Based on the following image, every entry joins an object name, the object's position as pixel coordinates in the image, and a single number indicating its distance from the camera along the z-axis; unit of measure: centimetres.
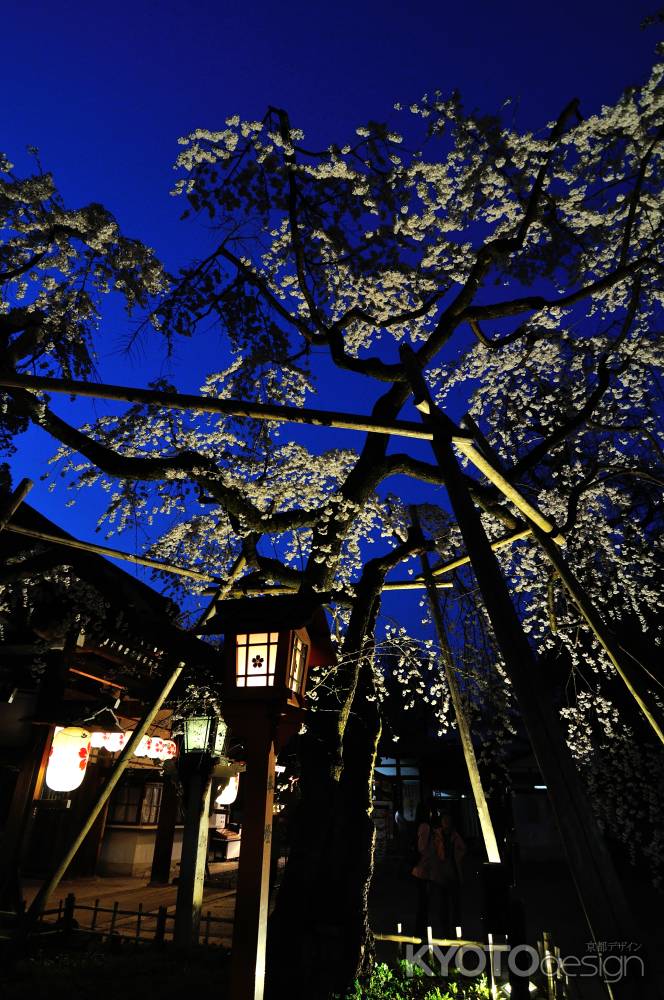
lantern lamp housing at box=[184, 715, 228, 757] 903
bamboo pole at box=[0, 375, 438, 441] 352
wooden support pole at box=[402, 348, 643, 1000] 190
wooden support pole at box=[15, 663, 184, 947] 676
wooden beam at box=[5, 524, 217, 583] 629
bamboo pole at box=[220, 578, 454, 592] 813
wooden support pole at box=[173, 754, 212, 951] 836
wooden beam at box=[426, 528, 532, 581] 634
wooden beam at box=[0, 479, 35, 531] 593
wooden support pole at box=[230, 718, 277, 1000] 498
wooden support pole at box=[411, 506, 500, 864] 685
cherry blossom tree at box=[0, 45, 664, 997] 589
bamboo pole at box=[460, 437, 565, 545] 359
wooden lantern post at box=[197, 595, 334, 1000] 507
